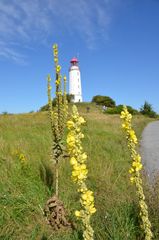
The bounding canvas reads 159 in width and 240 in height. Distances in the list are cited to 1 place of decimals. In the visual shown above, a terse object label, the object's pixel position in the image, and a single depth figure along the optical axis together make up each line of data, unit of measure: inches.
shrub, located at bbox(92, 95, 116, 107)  1803.1
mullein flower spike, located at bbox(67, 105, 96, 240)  63.7
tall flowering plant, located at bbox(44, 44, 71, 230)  123.4
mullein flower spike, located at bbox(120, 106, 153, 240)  77.9
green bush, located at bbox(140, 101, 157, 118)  1405.5
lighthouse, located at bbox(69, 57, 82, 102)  1980.3
